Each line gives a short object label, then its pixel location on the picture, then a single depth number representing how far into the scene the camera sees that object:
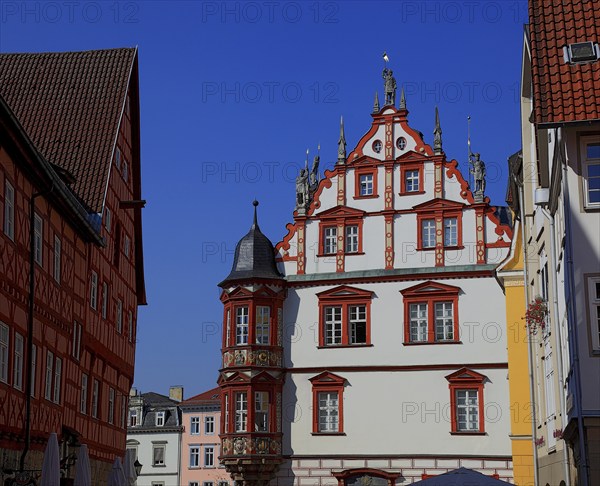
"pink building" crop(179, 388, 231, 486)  66.19
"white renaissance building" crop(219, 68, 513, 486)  33.53
